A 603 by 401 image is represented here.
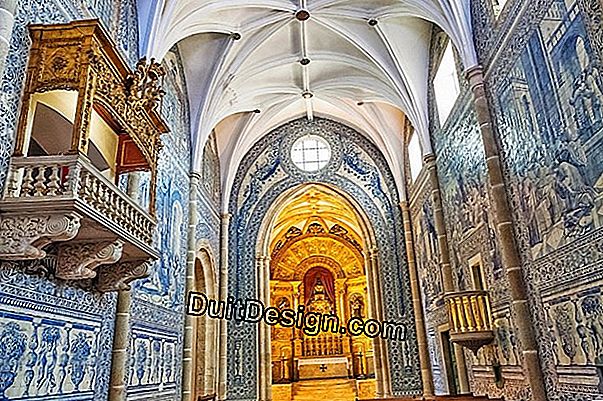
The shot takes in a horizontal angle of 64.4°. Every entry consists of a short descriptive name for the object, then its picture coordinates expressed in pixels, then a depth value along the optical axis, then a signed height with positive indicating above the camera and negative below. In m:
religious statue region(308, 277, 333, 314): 29.80 +3.70
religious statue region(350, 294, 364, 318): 29.50 +3.26
